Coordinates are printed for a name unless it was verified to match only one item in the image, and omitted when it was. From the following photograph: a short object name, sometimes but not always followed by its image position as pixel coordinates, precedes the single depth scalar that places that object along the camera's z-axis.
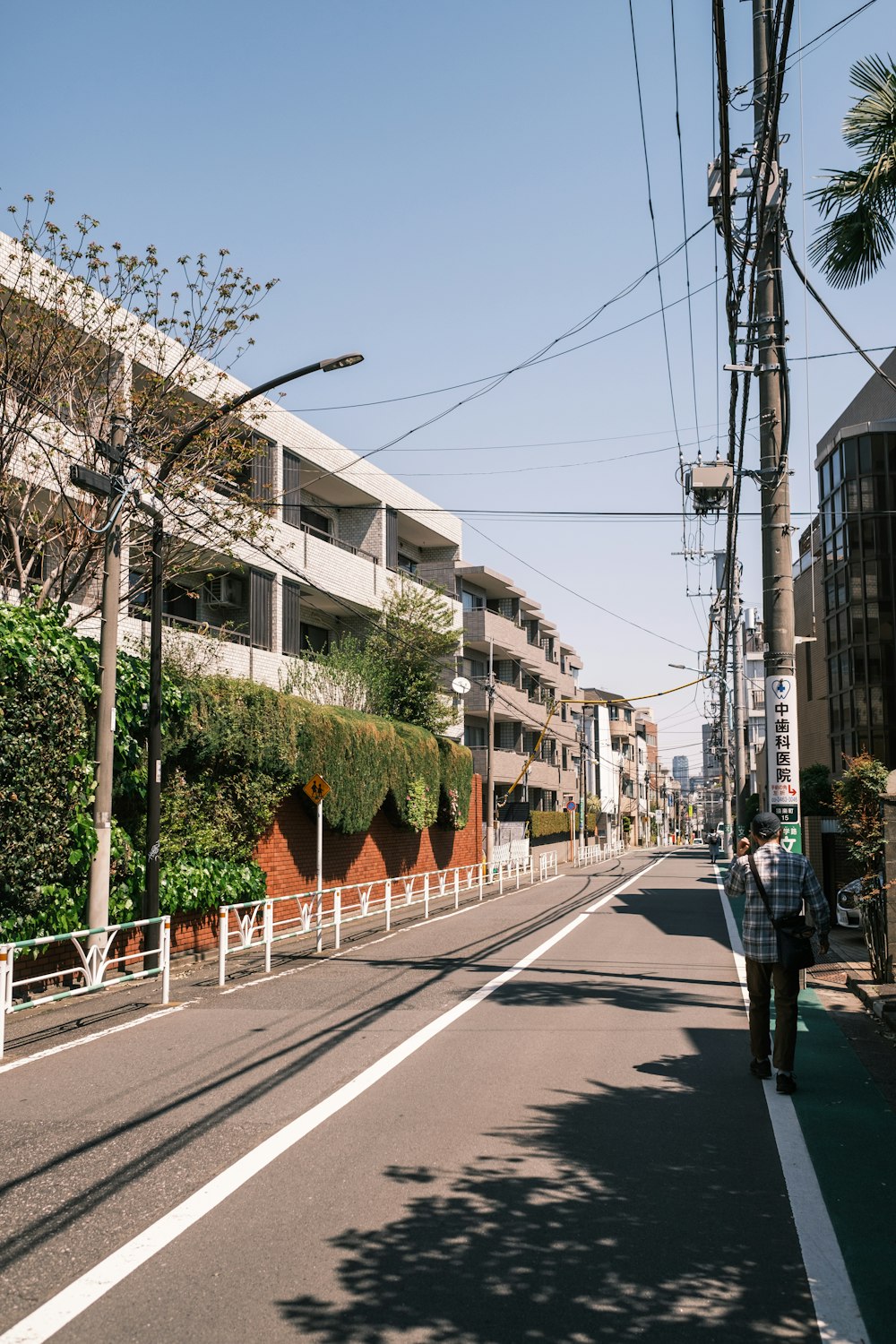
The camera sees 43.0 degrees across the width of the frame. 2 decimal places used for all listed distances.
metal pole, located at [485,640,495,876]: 42.00
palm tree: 10.98
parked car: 17.77
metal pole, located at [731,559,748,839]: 38.41
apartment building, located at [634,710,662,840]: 144.00
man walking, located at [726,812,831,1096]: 8.13
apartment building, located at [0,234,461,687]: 16.91
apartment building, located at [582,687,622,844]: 95.00
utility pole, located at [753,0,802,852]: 13.27
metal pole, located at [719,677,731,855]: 57.46
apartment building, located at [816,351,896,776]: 28.58
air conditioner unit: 28.50
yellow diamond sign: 19.64
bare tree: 15.72
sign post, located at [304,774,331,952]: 19.62
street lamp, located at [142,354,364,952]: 14.91
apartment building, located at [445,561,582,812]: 51.69
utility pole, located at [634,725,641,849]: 127.12
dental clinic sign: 13.27
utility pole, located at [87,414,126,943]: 13.75
